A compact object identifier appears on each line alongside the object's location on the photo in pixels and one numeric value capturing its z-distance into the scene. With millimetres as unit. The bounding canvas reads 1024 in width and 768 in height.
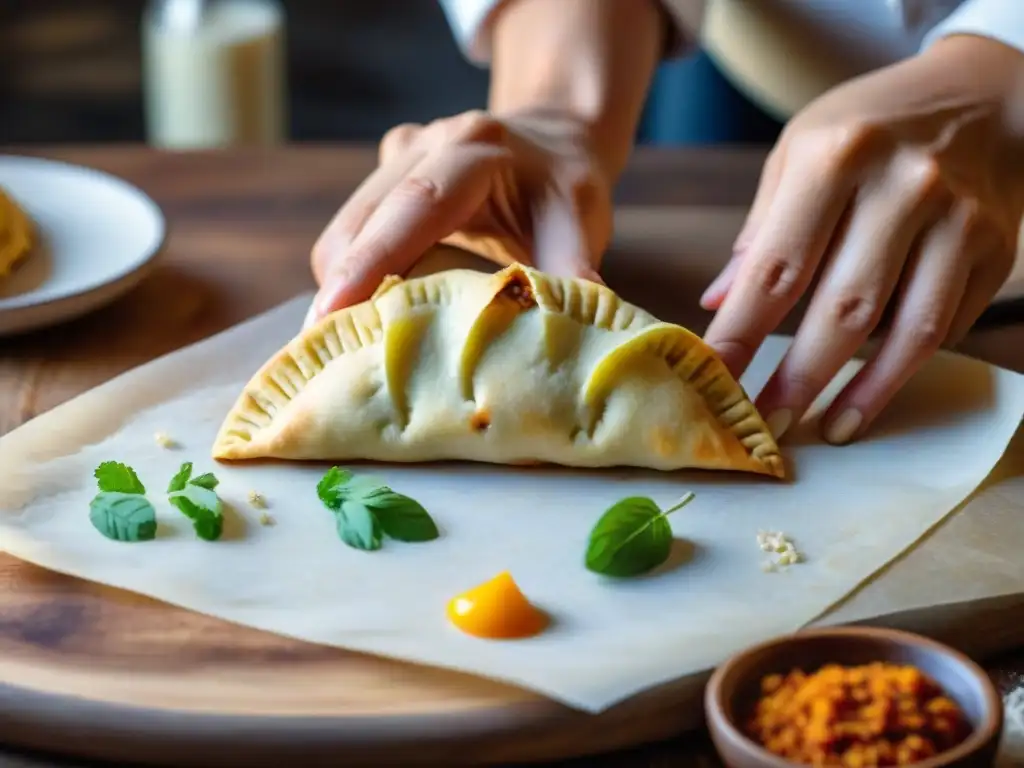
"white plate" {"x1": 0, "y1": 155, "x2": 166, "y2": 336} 703
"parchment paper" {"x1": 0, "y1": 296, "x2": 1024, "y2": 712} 535
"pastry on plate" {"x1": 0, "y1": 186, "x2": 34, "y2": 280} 743
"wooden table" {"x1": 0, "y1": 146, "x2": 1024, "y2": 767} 689
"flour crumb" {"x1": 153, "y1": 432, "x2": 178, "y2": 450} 635
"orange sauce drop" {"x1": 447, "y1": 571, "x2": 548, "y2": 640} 534
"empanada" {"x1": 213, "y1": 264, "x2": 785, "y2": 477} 610
